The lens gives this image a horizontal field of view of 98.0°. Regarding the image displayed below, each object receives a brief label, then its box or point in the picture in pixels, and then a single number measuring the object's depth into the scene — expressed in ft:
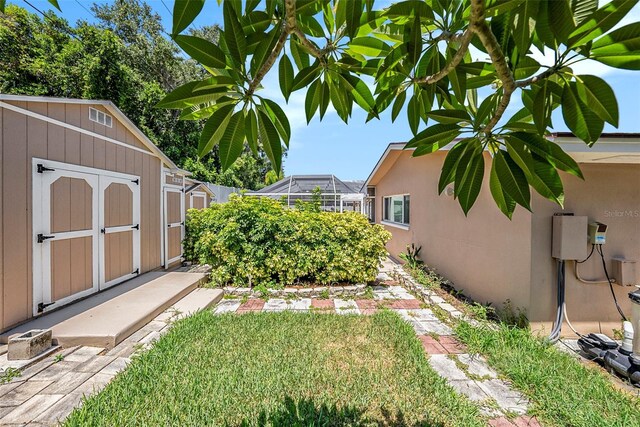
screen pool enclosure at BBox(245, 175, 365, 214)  38.35
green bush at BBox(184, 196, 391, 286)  17.89
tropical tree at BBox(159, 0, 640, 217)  2.25
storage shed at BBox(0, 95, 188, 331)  11.05
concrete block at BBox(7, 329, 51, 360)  9.35
